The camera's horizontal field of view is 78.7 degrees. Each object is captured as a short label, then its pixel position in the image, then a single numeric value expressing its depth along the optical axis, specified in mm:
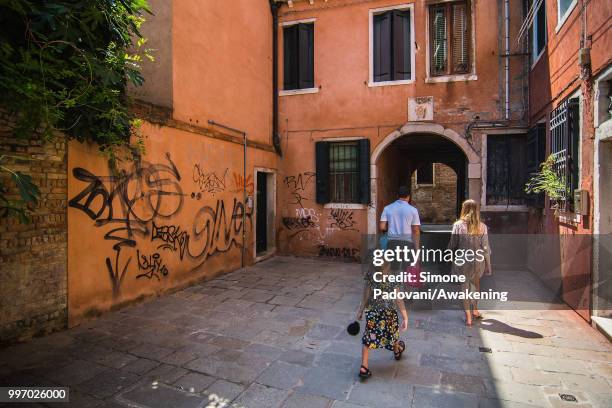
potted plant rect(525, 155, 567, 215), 5483
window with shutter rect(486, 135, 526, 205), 8164
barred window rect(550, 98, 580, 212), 5055
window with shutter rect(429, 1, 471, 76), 8477
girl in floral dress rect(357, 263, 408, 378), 3316
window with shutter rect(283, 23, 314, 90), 9461
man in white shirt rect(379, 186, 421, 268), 4414
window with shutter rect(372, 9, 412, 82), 8719
